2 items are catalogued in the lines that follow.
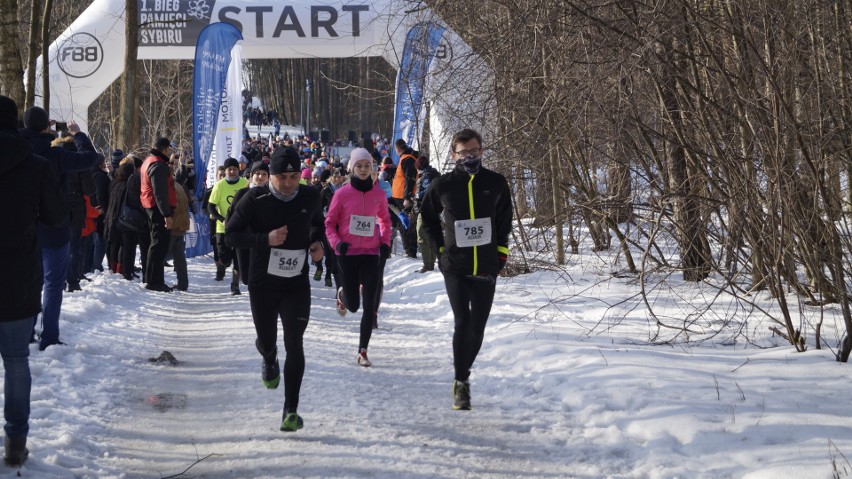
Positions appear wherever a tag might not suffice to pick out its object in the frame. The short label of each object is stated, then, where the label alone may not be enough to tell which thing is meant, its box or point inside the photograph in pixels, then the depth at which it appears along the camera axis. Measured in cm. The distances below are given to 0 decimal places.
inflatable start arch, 1992
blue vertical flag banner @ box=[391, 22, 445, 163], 1310
